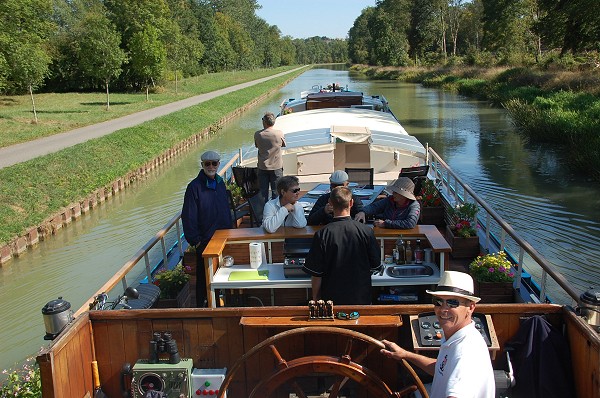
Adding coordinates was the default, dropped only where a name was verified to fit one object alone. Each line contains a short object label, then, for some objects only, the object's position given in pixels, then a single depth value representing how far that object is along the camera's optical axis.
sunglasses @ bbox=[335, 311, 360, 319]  4.39
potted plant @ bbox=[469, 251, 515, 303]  6.97
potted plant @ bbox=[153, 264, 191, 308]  7.24
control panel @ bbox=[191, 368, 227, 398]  4.54
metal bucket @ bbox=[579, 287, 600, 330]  4.16
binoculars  4.49
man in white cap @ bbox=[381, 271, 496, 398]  3.07
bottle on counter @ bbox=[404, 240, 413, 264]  6.15
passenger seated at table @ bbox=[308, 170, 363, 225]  6.61
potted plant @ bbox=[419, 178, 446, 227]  10.00
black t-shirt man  4.81
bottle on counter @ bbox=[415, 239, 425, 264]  6.19
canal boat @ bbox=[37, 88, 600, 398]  4.02
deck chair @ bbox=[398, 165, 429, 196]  10.64
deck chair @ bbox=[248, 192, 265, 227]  9.78
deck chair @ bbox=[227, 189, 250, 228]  9.73
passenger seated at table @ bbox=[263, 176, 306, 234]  6.38
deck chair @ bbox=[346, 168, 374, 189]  10.91
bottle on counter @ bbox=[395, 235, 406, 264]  6.18
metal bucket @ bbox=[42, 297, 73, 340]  4.39
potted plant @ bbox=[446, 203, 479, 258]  8.66
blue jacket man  6.76
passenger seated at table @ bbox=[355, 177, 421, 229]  6.48
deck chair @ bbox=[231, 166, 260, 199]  11.16
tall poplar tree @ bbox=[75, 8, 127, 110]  35.50
